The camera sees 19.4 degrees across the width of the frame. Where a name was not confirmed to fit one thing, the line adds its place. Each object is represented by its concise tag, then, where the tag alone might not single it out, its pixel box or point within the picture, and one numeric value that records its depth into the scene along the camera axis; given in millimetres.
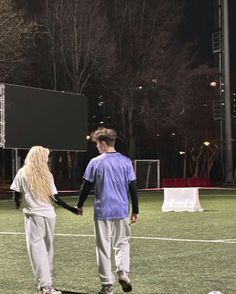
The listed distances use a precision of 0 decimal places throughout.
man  7660
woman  7598
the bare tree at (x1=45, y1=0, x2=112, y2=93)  44281
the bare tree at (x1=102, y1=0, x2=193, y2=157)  47094
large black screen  33000
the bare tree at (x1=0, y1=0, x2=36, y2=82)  31062
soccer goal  46250
